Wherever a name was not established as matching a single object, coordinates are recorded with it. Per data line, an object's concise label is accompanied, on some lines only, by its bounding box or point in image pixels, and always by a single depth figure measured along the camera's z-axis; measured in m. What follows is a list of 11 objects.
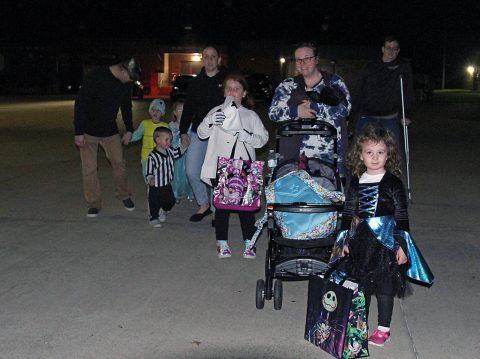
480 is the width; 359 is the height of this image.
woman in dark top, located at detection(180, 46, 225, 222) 7.70
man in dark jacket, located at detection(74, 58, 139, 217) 8.16
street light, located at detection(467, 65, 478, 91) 73.16
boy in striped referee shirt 7.93
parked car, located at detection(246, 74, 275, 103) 38.62
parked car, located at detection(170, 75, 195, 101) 37.34
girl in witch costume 4.45
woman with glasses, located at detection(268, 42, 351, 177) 6.00
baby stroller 5.05
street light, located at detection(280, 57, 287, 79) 53.14
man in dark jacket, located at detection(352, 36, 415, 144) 7.86
